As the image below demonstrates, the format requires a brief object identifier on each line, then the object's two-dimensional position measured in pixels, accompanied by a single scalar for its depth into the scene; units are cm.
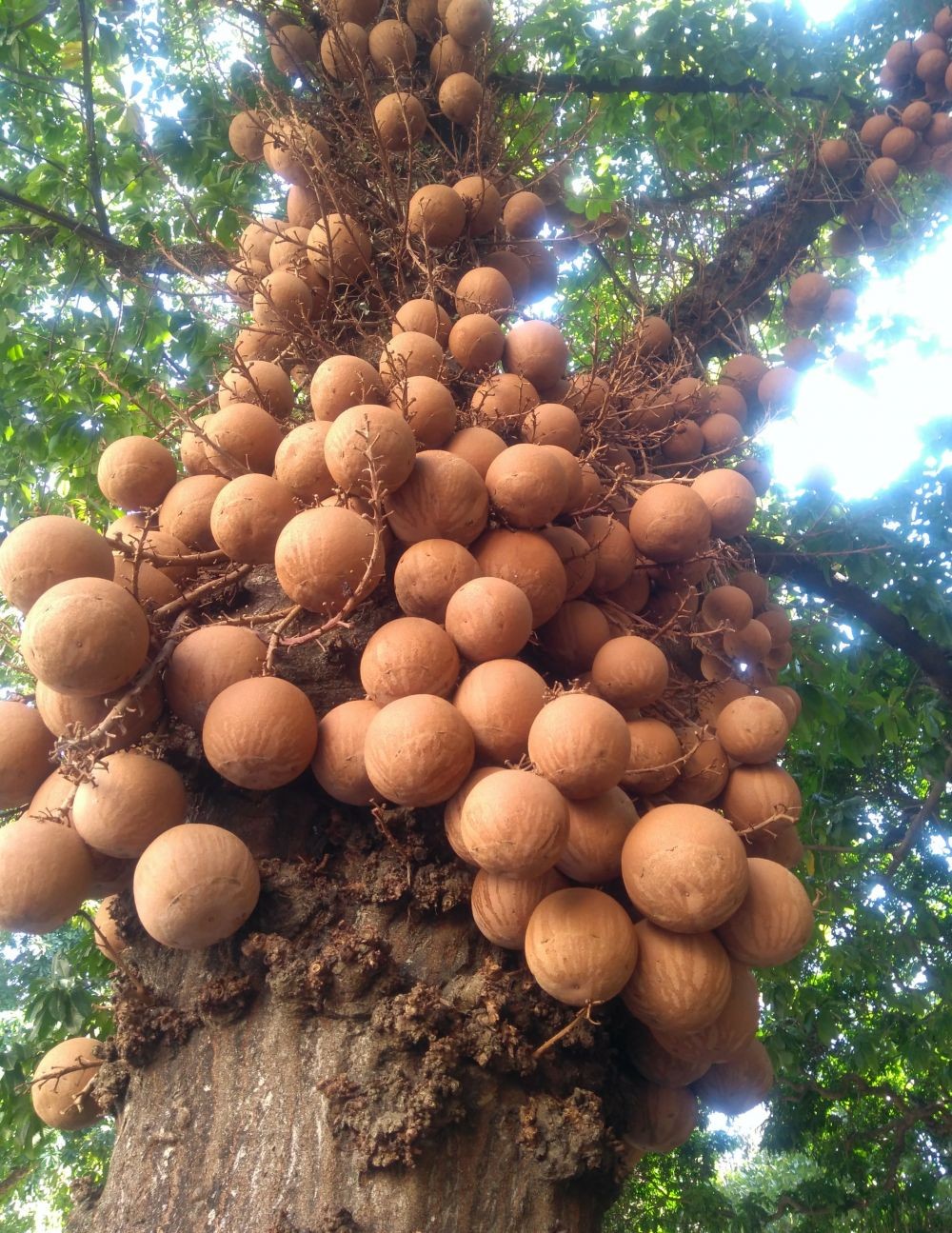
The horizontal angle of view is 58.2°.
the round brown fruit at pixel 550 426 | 211
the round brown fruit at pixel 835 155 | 392
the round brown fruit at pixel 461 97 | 296
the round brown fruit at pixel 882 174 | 388
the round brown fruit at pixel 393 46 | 298
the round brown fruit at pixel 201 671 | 156
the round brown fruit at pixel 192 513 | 189
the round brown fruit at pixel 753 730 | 181
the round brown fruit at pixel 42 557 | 147
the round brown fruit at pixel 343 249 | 247
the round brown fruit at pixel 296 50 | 316
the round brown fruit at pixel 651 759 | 166
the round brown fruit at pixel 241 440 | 193
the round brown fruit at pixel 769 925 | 149
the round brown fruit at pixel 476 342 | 227
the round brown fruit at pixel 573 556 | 195
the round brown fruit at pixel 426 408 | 187
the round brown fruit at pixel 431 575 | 169
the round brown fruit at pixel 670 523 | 202
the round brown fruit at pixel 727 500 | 217
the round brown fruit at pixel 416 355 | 208
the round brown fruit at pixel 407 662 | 156
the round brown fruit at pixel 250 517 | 173
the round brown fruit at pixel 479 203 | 276
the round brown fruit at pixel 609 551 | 203
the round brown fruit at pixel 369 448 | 162
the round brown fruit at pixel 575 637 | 193
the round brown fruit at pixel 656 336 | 314
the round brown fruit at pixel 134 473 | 194
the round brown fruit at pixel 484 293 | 248
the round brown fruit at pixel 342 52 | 293
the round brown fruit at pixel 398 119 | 282
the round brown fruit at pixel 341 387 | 189
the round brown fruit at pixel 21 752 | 153
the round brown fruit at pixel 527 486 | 179
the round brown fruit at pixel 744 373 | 323
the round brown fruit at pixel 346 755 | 155
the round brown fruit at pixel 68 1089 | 177
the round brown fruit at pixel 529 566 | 176
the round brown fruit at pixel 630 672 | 176
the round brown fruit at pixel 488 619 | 159
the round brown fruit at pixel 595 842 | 148
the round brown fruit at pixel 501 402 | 214
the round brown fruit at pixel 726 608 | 228
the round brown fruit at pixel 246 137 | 324
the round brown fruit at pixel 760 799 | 178
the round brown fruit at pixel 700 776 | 180
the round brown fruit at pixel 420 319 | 232
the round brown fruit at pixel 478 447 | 192
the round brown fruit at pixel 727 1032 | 152
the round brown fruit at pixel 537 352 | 234
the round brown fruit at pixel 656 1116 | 165
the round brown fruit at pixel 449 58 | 308
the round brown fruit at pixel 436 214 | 257
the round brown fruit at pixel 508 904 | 146
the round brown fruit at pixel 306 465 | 179
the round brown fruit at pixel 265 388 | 214
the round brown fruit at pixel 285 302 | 237
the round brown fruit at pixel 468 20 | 296
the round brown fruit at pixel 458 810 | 149
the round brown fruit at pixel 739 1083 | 175
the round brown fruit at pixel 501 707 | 152
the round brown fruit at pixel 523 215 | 291
